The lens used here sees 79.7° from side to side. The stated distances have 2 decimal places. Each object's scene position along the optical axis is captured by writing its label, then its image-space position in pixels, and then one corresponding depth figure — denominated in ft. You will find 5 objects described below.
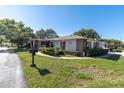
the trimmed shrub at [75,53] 30.29
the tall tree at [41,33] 100.14
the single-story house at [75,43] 33.04
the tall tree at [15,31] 56.83
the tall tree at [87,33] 86.02
